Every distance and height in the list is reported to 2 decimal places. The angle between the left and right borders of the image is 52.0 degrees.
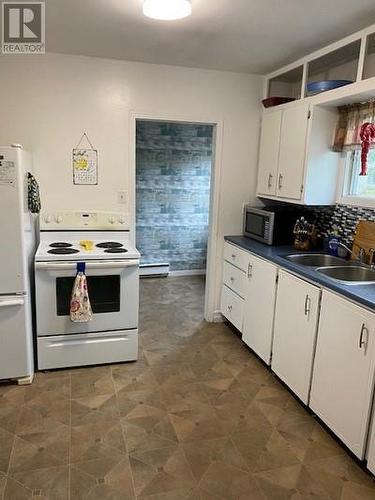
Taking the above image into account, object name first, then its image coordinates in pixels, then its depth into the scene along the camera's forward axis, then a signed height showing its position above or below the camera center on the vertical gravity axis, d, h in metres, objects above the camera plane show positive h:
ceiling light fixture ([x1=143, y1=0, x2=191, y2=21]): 1.95 +0.85
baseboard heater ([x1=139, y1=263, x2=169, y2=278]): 5.20 -1.28
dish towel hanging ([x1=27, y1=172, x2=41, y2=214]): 2.69 -0.18
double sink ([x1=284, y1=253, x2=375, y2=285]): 2.58 -0.59
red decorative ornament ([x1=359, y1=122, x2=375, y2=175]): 2.51 +0.29
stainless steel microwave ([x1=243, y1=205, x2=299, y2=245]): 3.20 -0.37
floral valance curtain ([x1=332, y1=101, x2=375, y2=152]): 2.57 +0.41
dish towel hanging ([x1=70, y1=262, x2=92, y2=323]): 2.70 -0.89
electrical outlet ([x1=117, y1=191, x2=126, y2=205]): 3.37 -0.21
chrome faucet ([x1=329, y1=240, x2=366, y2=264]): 2.70 -0.48
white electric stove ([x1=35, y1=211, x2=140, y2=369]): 2.73 -0.97
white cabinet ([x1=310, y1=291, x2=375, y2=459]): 1.92 -0.99
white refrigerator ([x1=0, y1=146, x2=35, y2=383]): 2.36 -0.65
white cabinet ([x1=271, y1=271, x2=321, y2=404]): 2.36 -0.98
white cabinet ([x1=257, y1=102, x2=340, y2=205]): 2.82 +0.19
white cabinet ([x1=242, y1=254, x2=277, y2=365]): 2.85 -0.98
